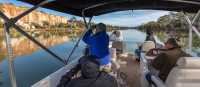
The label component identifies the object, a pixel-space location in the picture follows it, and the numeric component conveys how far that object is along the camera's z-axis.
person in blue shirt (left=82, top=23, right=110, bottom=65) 1.80
